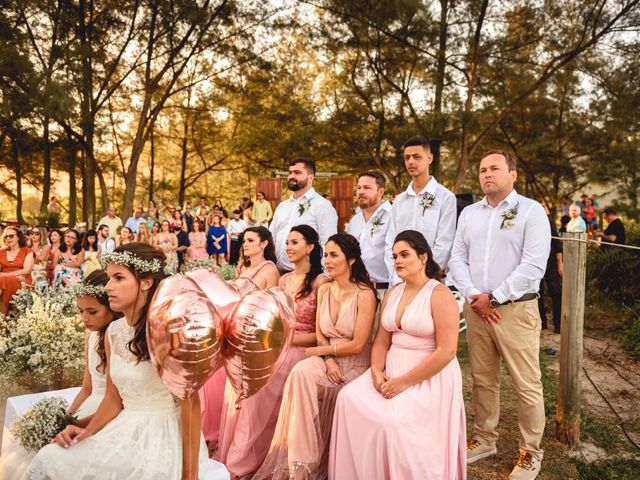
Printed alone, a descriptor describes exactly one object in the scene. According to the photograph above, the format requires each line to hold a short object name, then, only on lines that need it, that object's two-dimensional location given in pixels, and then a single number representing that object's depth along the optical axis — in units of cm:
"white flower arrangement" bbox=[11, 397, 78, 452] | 232
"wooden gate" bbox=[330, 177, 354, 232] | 1794
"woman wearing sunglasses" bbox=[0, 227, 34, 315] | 711
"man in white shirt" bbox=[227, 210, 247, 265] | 1279
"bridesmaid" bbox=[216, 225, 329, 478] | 357
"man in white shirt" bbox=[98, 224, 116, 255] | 952
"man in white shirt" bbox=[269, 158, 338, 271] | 477
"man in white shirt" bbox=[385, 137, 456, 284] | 404
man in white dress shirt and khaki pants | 342
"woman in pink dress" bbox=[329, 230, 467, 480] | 290
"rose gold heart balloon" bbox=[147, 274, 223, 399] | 179
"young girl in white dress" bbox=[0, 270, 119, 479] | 282
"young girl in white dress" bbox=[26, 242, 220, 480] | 219
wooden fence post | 375
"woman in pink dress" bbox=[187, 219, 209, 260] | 1191
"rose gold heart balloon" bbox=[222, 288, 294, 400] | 188
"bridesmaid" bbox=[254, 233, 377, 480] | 331
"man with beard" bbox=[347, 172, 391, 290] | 434
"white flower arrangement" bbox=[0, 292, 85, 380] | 439
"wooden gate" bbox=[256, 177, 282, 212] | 1786
